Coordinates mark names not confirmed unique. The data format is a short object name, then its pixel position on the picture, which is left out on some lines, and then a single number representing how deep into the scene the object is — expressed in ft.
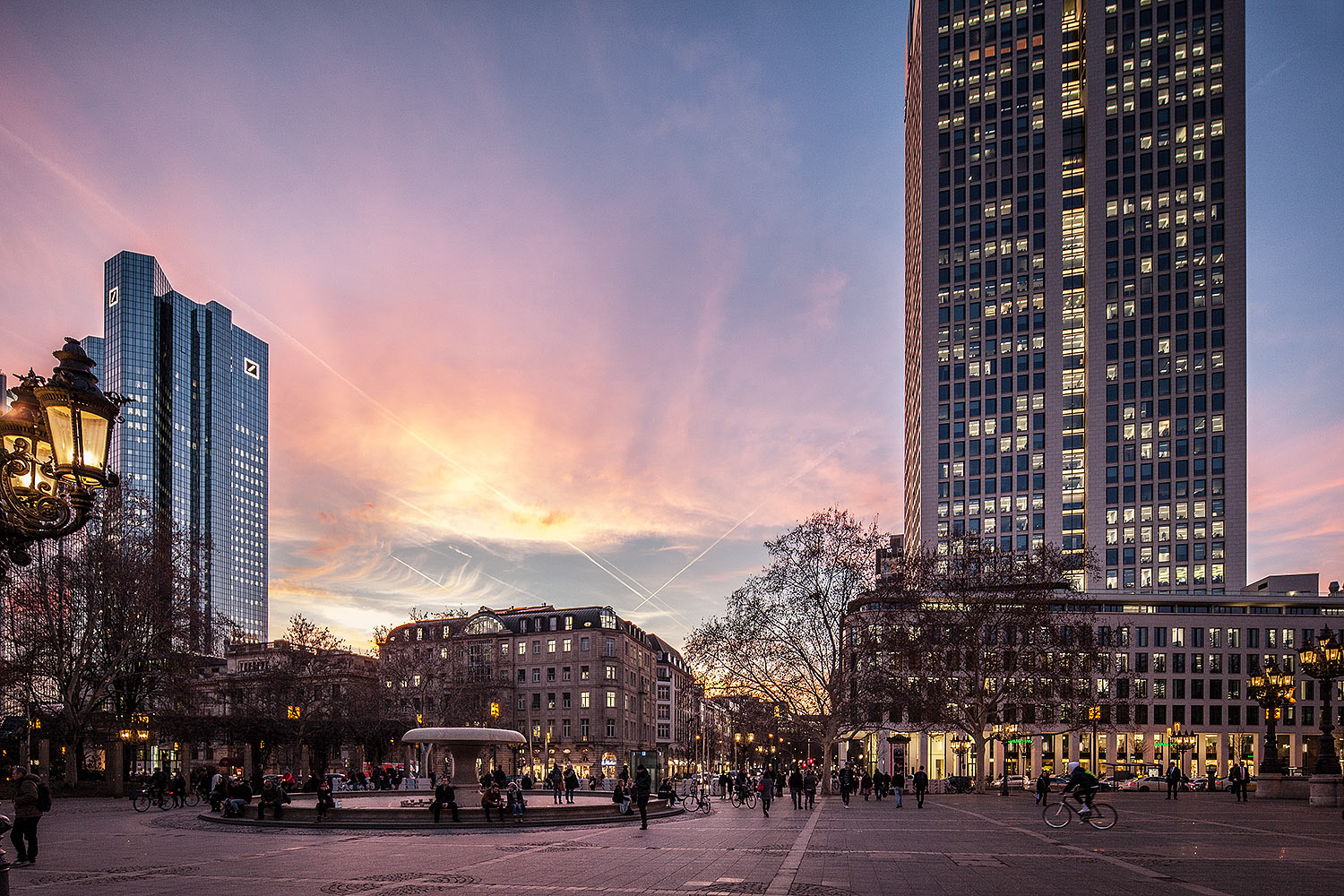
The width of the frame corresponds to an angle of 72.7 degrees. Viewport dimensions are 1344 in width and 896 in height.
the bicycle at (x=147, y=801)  128.36
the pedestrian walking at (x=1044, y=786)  108.64
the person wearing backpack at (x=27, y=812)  55.98
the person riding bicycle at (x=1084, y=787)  86.48
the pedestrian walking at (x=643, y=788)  91.76
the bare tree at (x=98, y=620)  152.15
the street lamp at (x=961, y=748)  245.45
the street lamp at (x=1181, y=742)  319.68
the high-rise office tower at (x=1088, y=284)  378.12
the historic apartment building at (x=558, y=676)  330.75
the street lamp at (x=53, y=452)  25.32
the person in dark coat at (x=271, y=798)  96.35
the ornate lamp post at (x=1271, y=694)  146.72
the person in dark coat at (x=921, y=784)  135.85
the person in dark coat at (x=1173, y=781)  158.10
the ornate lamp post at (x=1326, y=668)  123.44
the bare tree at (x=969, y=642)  187.11
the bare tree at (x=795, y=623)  185.88
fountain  104.58
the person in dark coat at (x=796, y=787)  133.08
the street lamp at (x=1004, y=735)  183.52
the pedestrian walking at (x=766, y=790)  114.83
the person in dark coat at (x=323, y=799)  92.22
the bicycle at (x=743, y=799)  150.00
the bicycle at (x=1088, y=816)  88.43
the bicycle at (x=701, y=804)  128.67
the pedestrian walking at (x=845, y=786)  142.61
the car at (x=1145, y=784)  212.84
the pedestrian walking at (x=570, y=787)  126.38
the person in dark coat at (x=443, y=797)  91.61
